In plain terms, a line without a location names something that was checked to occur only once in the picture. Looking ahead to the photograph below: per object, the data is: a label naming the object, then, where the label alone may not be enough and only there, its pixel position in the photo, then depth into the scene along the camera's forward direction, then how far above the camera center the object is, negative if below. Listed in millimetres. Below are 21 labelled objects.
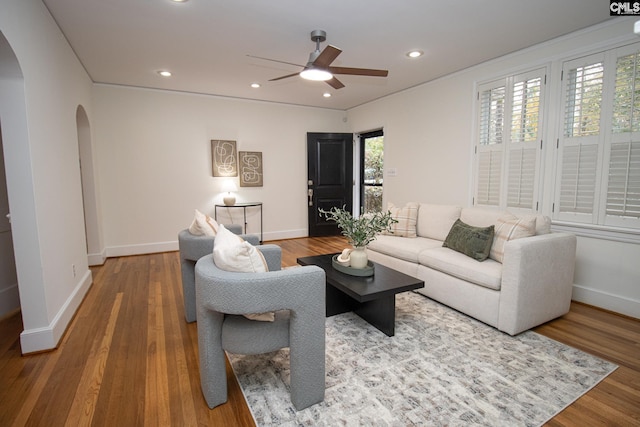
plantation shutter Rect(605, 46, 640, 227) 2736 +309
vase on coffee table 2658 -657
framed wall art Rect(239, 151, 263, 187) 5770 +255
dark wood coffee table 2330 -829
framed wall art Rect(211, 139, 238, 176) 5496 +435
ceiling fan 2797 +1085
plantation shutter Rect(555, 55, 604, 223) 2980 +400
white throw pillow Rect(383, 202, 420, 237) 4004 -521
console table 5566 -457
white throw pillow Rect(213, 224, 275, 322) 1659 -416
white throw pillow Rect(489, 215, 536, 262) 2822 -472
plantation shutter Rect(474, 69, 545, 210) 3463 +463
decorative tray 2616 -764
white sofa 2445 -850
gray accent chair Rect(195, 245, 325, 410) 1540 -786
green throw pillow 2939 -593
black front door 6328 +149
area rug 1670 -1251
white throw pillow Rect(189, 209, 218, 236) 2582 -373
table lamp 5484 -147
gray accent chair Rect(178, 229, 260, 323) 2467 -592
